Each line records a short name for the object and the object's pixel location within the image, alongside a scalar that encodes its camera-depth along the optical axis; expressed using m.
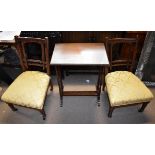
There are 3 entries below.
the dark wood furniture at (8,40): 2.20
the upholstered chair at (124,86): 1.90
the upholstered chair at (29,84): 1.87
